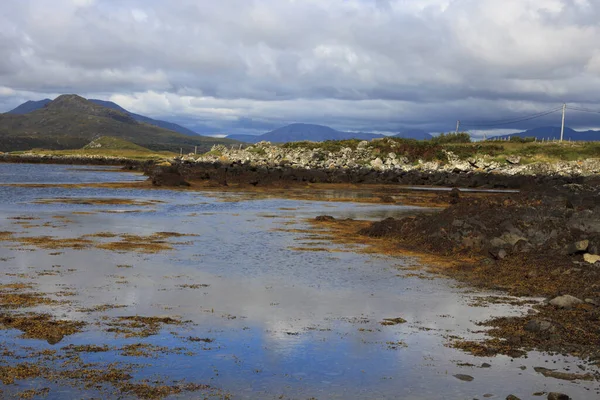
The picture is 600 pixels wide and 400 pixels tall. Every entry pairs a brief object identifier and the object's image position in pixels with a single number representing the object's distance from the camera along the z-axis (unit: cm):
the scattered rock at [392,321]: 1071
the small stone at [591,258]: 1588
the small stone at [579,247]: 1688
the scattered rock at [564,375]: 795
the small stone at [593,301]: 1184
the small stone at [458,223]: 2112
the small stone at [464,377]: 791
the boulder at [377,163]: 8534
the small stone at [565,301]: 1184
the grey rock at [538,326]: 1003
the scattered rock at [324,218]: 2902
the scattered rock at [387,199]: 4378
